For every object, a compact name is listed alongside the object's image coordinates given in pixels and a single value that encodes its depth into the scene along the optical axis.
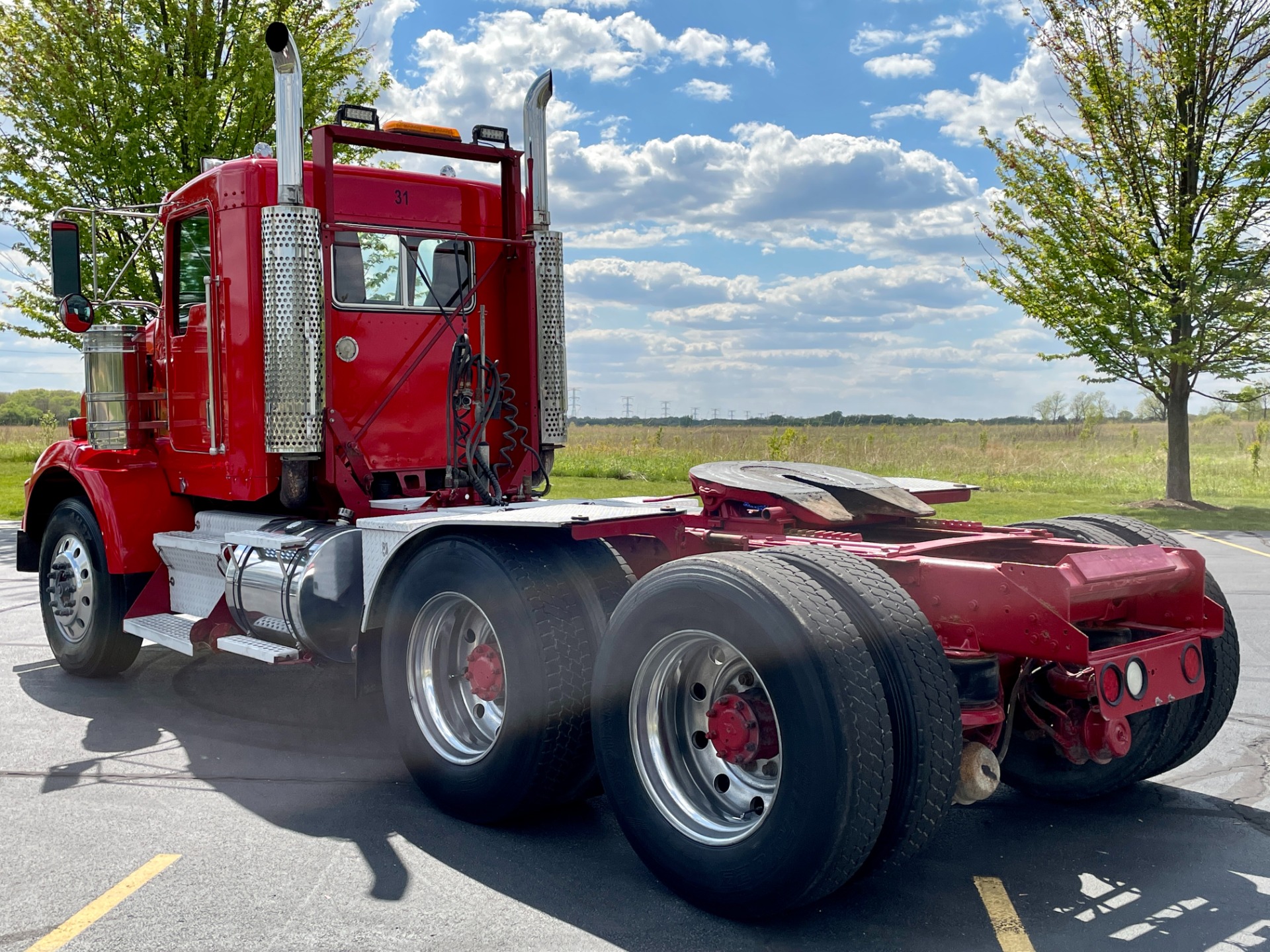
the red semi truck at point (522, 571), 3.55
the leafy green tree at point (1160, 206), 18.34
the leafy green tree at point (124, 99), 14.90
